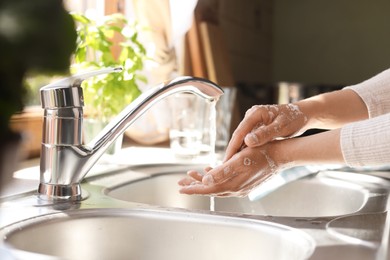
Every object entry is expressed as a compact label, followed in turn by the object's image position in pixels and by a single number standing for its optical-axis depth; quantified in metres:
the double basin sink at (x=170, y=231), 0.67
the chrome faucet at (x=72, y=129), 0.78
